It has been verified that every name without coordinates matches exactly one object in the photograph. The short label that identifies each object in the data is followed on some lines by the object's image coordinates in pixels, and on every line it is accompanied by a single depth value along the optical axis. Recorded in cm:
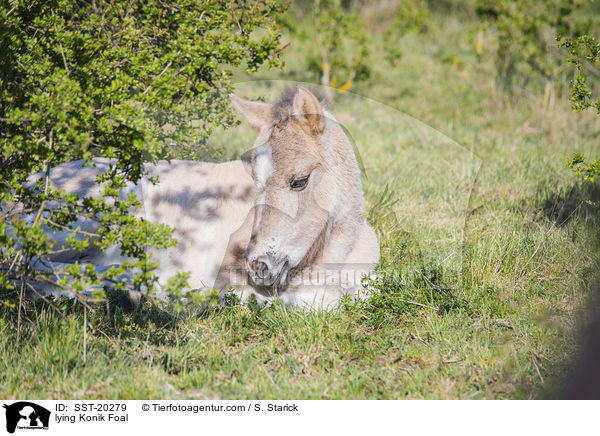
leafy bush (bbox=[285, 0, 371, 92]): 1622
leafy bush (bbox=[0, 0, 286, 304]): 623
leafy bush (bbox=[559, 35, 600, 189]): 802
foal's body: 755
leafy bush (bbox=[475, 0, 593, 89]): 1642
